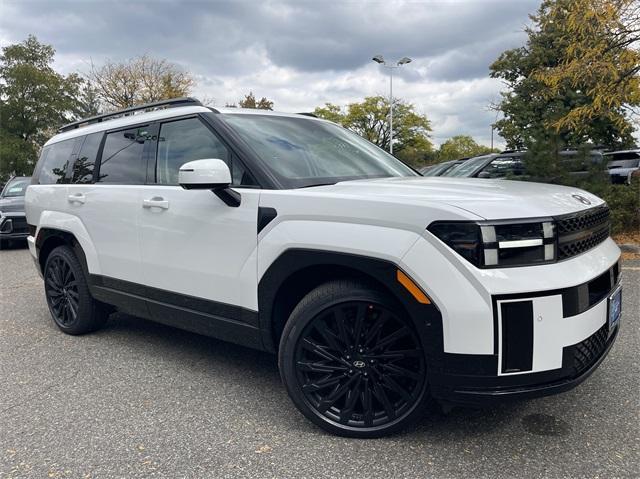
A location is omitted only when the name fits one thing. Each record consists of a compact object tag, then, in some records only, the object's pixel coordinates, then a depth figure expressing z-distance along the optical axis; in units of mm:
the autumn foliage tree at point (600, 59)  7172
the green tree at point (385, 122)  55219
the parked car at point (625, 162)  14002
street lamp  29034
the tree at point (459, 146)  71438
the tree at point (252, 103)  40381
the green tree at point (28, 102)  33125
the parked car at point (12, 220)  10484
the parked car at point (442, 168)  9227
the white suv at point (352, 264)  2043
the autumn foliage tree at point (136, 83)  31203
